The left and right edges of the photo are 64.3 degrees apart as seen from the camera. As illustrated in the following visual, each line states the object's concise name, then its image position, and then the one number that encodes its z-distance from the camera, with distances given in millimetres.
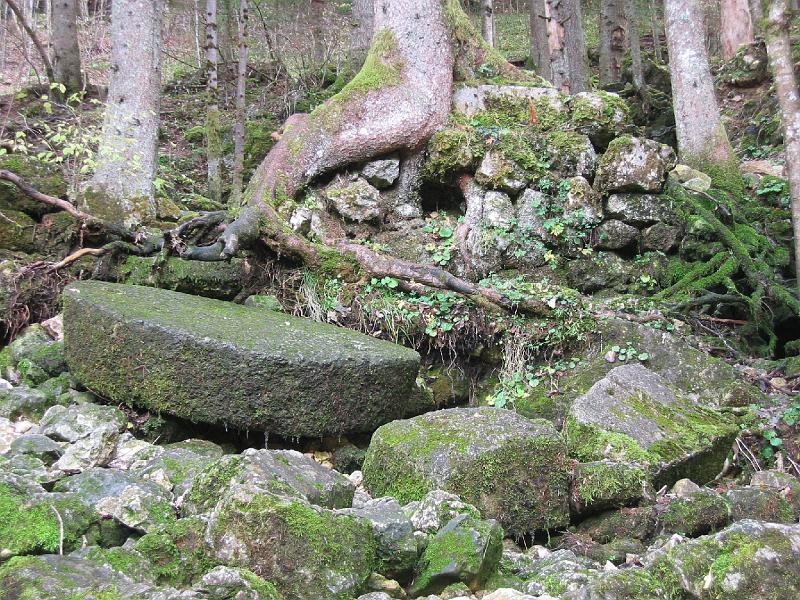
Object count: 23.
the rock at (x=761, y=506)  3605
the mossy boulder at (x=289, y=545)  2473
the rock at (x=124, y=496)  2943
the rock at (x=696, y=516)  3545
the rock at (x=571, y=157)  7645
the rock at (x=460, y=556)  2744
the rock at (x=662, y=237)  7211
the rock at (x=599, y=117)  7938
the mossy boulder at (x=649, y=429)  4273
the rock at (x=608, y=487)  3877
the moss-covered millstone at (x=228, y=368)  4574
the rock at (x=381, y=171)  7816
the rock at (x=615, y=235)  7293
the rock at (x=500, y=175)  7441
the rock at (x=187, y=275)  6117
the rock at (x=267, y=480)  2900
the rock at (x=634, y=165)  7285
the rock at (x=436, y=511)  3106
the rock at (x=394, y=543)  2773
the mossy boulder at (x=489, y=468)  3758
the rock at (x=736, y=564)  2484
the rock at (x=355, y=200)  7422
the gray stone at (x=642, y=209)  7289
